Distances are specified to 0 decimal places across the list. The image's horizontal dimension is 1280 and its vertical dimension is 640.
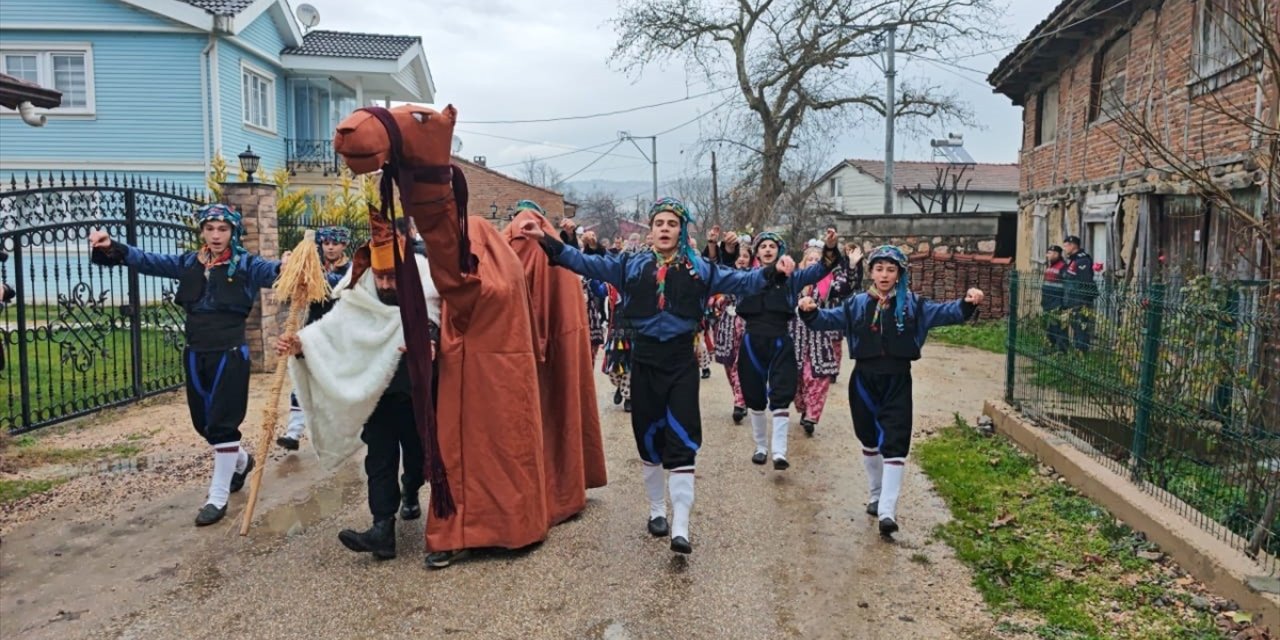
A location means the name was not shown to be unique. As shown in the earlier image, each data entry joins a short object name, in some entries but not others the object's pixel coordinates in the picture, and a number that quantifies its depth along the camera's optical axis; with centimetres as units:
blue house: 1800
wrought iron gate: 749
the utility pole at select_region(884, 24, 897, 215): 2259
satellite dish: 2336
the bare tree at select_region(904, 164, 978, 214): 2686
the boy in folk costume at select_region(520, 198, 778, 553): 502
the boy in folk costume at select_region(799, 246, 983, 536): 535
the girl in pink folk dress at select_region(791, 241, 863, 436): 798
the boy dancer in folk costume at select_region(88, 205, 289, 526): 557
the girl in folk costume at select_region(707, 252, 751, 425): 841
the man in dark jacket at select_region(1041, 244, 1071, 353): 679
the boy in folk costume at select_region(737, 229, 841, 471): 700
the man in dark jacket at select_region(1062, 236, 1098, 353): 626
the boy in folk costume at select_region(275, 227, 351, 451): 705
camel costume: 466
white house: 4306
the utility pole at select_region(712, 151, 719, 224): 2966
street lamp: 1066
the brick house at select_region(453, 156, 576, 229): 4106
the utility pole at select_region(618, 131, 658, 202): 4627
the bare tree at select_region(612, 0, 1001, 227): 2528
